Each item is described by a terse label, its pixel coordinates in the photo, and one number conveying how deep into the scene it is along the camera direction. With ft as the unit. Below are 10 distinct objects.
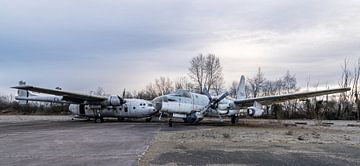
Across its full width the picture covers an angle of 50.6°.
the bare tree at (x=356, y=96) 154.72
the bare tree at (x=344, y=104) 162.93
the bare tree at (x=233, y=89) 249.34
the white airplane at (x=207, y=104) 92.02
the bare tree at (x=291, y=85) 256.64
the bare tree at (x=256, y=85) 261.24
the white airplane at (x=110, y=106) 122.62
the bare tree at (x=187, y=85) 256.64
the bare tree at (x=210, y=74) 244.22
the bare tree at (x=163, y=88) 280.92
